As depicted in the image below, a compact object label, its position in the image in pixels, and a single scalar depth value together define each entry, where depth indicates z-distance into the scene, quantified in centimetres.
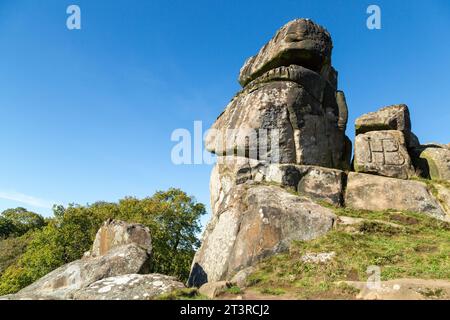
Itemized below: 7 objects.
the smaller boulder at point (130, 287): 838
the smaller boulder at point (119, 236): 1291
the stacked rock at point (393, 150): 1933
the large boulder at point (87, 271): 1034
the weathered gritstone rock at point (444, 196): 1678
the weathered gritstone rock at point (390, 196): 1664
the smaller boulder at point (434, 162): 2116
